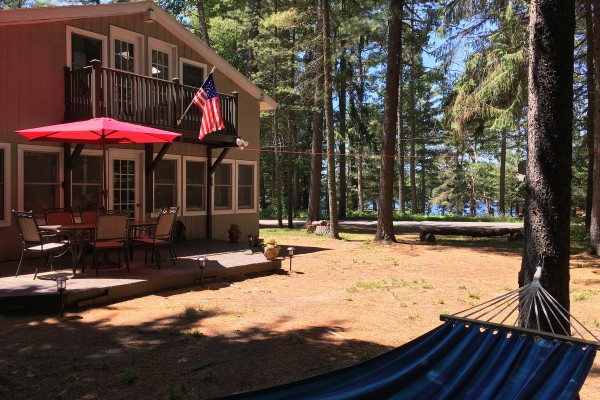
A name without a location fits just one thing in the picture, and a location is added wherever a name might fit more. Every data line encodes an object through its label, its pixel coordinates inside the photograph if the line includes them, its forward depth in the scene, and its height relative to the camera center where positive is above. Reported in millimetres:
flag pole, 9666 +1899
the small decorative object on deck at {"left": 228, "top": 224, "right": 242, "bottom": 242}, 12094 -801
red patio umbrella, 6941 +1082
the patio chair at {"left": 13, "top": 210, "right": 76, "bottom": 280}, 6332 -428
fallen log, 16344 -1058
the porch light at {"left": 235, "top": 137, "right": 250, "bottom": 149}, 11055 +1419
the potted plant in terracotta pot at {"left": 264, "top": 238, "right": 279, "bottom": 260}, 8891 -940
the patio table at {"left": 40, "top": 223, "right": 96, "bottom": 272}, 6595 -411
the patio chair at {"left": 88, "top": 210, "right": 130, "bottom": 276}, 6664 -420
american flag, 9516 +1974
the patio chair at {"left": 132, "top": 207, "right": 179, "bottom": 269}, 7434 -473
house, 8156 +1796
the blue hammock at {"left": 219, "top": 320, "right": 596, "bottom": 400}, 2488 -977
